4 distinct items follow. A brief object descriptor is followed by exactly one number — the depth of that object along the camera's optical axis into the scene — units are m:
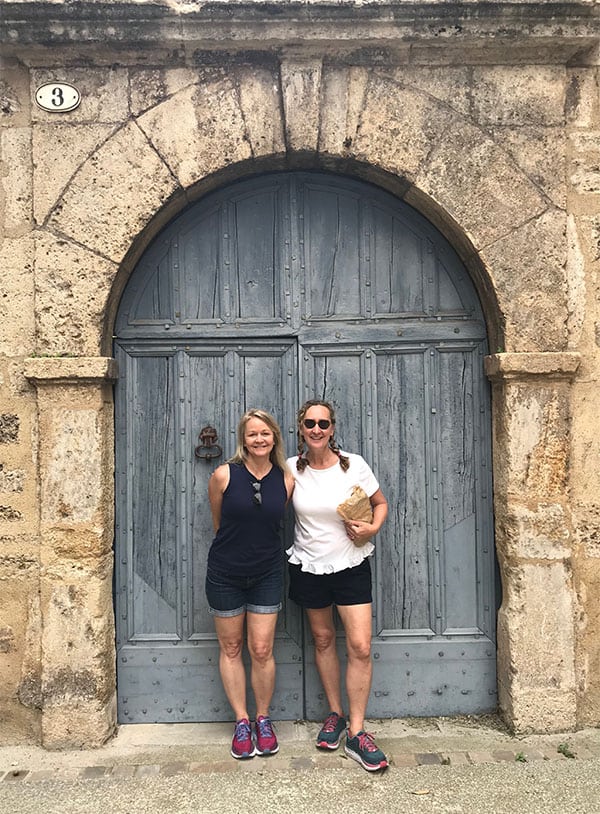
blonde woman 3.01
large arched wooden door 3.36
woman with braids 3.01
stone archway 3.15
